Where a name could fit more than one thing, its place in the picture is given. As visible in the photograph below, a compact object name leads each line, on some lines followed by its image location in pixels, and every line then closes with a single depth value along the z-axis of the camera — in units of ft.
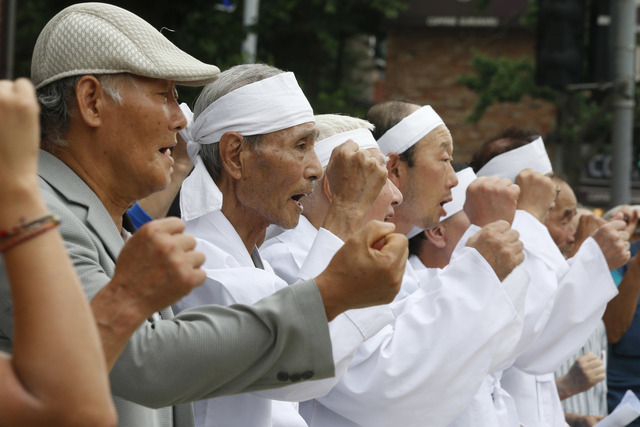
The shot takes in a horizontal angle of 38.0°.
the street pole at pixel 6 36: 30.30
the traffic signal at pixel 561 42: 26.71
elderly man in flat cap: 5.30
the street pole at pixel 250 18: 36.40
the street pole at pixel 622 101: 26.55
